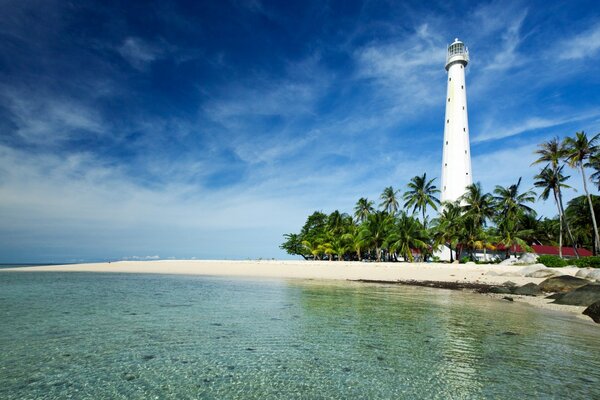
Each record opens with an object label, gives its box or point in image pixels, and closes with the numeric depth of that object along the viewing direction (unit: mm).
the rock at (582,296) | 14531
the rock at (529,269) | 28519
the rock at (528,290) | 19123
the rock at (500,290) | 20172
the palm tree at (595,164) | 39875
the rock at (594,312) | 11656
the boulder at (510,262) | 40831
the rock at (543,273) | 26469
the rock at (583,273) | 24550
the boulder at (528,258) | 39938
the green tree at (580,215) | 56312
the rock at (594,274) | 23406
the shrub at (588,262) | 31520
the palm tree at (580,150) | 39438
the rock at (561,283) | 18770
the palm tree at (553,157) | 43875
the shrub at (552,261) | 35688
